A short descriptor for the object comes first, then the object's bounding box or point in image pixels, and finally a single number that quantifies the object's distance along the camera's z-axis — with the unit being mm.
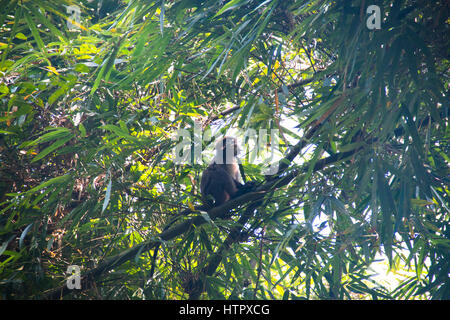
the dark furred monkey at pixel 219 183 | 6852
